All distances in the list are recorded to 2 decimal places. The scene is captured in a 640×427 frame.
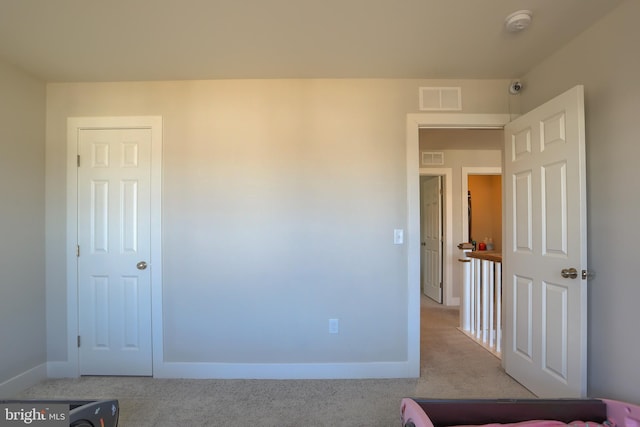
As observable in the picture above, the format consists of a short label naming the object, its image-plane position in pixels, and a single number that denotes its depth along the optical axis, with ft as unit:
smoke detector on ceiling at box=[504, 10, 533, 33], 5.89
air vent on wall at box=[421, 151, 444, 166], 16.38
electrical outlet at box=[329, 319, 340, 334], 8.47
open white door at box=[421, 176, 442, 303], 16.97
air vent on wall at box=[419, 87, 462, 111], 8.57
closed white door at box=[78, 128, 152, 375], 8.55
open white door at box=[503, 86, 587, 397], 6.17
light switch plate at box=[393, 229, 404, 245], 8.46
